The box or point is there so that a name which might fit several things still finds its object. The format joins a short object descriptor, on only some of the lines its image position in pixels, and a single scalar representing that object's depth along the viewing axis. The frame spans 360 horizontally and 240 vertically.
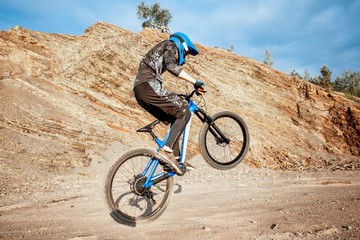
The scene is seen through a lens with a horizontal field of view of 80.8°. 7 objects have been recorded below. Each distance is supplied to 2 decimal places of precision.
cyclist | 3.83
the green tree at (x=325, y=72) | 50.43
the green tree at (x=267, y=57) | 61.12
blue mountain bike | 3.71
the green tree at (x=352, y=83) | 22.12
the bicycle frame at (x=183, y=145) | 3.82
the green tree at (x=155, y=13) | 50.81
